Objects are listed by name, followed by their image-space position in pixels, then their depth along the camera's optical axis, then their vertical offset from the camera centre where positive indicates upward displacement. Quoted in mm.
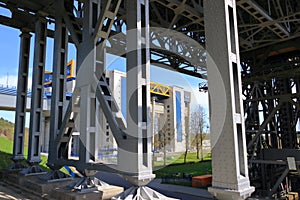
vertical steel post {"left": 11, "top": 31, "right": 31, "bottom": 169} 10050 +1351
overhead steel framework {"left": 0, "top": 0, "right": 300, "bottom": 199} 3900 +1660
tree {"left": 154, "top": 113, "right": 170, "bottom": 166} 39062 -817
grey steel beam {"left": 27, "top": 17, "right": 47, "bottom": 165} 9273 +1570
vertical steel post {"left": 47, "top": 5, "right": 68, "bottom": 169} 7727 +1619
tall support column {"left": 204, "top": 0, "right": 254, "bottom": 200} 3619 +391
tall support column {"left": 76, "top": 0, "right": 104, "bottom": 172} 6293 +1220
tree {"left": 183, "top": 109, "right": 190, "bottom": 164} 38356 -62
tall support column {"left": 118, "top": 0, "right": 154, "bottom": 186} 4996 +677
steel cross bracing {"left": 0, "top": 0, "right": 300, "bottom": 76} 9516 +5095
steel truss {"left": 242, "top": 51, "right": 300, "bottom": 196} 13724 +830
